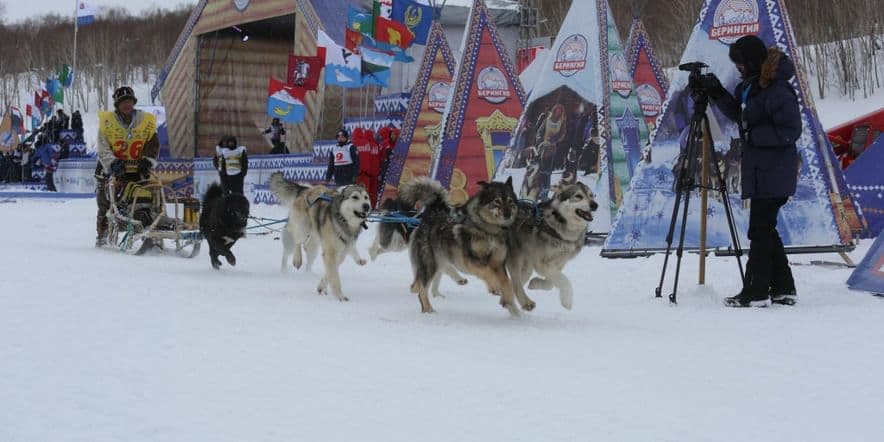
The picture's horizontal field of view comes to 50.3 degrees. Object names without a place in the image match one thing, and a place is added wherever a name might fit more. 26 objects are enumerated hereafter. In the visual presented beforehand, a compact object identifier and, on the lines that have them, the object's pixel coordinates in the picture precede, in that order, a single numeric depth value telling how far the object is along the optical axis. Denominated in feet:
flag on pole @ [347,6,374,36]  47.37
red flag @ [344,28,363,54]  48.70
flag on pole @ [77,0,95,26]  98.94
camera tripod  19.79
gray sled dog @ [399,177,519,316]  16.80
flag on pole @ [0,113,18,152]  93.09
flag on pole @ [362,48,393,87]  47.73
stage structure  72.33
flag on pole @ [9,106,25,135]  91.57
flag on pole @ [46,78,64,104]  91.15
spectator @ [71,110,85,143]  83.63
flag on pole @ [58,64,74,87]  91.66
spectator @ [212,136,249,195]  41.32
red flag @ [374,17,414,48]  46.24
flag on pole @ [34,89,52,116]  92.17
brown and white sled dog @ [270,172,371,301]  20.98
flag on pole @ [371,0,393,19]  46.09
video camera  19.35
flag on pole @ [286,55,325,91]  52.39
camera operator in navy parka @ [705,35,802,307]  18.26
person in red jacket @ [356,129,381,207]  46.55
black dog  26.02
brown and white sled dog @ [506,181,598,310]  17.48
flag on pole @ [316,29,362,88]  48.70
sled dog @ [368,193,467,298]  23.02
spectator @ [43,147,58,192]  81.05
